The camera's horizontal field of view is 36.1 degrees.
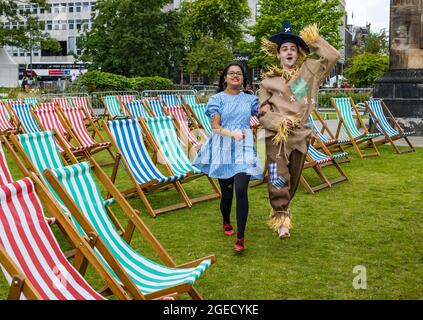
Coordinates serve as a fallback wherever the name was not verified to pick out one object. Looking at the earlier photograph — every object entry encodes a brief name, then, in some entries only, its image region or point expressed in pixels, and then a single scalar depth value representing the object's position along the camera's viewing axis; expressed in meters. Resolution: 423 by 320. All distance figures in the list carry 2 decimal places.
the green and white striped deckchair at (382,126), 12.29
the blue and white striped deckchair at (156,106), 13.81
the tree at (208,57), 49.62
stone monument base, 14.98
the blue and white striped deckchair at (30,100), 16.87
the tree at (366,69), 30.22
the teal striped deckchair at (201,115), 11.43
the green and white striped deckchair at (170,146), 7.66
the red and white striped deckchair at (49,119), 10.60
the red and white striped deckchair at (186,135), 9.23
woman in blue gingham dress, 5.39
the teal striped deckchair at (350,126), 11.49
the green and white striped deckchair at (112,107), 15.28
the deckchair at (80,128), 9.70
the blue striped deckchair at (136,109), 13.00
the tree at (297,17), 48.28
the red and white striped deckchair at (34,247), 3.15
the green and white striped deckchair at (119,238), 3.60
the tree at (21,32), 38.25
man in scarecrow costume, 5.74
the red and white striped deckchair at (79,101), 16.30
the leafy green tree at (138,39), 48.84
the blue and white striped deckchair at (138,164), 6.94
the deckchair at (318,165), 8.10
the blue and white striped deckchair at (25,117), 11.62
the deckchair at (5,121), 11.79
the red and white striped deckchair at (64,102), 15.29
